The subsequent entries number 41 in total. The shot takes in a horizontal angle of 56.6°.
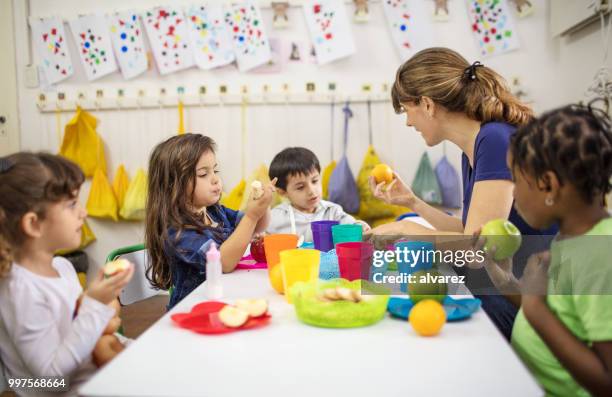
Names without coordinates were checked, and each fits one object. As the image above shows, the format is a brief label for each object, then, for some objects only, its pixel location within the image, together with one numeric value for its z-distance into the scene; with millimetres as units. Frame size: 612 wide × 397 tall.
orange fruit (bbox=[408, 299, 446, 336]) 1000
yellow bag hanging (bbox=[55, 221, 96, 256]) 3670
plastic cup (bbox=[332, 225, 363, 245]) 1695
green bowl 1058
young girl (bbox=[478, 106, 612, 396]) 950
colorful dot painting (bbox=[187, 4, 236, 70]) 3551
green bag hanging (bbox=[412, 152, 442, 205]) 3422
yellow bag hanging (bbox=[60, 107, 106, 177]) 3623
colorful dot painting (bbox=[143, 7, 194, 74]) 3586
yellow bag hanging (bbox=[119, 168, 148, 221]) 3533
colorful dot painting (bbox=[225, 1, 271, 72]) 3525
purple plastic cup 1781
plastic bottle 1304
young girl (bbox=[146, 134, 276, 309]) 1637
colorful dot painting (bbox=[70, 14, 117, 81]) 3649
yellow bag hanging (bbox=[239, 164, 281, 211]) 3319
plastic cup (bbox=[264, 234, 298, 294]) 1478
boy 2639
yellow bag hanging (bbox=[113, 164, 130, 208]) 3637
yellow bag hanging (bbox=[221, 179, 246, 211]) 3416
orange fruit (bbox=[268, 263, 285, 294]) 1332
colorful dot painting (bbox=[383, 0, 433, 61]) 3455
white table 813
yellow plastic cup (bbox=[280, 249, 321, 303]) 1256
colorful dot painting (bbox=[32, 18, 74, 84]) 3682
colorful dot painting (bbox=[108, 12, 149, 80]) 3615
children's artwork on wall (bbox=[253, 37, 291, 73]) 3560
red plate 1055
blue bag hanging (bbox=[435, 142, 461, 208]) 3434
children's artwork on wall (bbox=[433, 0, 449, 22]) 3449
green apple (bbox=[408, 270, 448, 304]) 1154
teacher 1575
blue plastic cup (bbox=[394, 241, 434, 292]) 1368
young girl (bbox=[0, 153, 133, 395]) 1090
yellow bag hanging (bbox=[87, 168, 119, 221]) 3586
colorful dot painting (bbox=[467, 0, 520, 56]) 3412
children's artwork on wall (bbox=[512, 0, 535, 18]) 3391
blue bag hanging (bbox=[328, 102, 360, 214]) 3357
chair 1753
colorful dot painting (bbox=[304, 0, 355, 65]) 3490
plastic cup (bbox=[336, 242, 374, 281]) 1383
